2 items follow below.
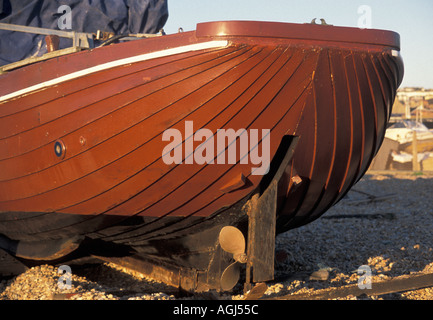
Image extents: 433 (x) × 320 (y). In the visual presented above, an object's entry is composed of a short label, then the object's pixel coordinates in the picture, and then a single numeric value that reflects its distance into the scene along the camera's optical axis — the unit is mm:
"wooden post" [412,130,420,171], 19469
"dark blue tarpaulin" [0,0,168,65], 6102
